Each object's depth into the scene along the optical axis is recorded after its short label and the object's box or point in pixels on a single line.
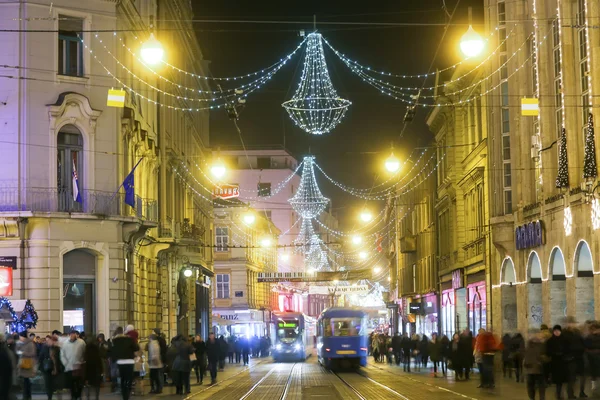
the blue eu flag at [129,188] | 38.44
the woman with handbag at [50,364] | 28.48
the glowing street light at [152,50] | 26.55
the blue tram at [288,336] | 69.69
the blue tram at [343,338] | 53.31
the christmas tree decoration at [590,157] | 33.34
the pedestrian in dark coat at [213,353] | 40.22
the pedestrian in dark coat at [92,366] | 26.73
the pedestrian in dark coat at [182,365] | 31.96
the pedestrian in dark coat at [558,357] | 25.86
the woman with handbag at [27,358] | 26.47
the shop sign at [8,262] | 36.25
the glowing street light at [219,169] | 45.08
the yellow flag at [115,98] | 32.19
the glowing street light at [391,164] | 38.96
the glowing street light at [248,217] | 76.96
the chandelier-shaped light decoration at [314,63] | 31.31
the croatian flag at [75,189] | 36.75
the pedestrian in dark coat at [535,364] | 25.36
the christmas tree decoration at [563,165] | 36.53
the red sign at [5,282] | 35.81
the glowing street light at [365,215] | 68.20
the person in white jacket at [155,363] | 32.19
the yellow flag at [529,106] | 32.34
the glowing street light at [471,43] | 27.33
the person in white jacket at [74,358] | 26.58
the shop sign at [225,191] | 78.31
